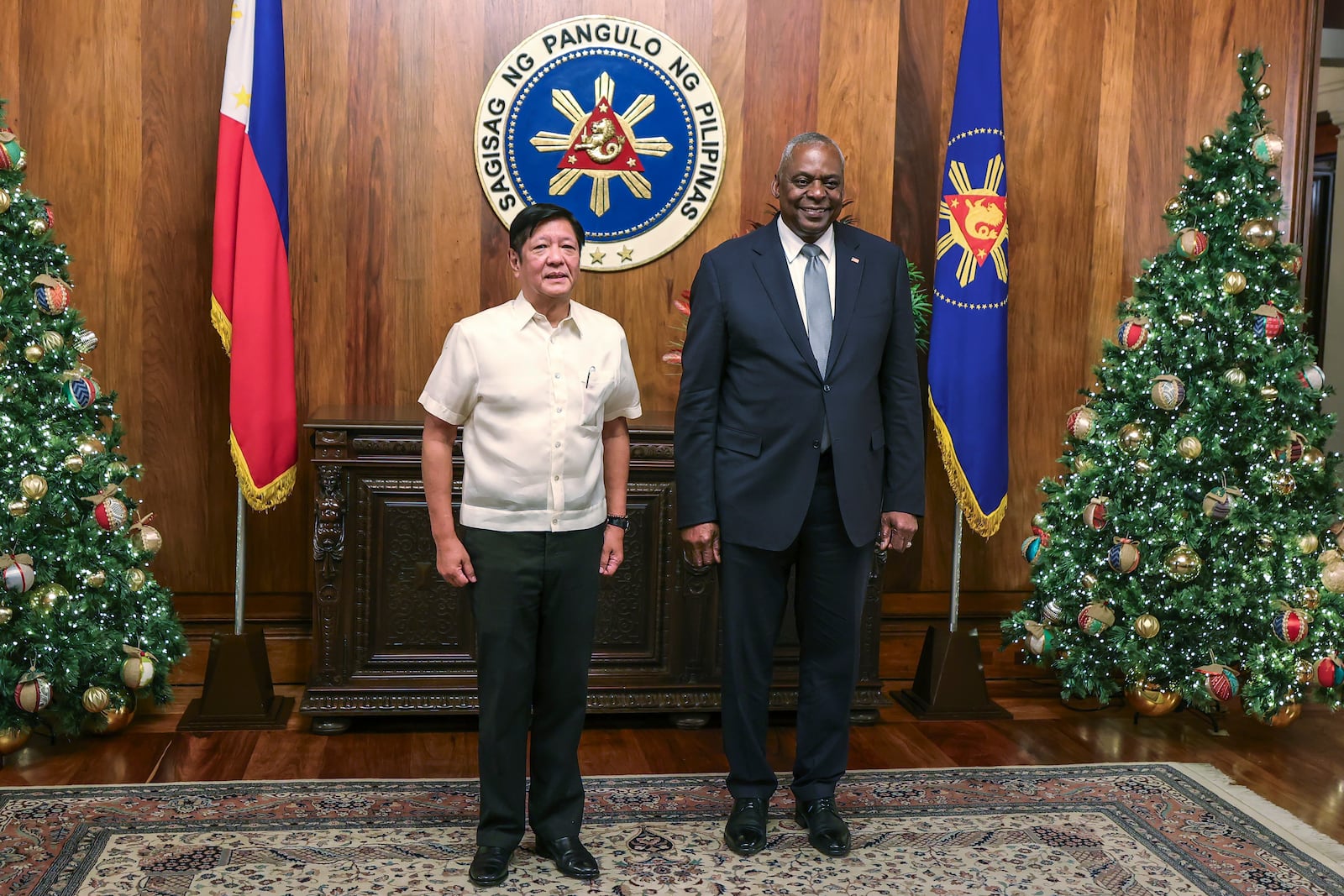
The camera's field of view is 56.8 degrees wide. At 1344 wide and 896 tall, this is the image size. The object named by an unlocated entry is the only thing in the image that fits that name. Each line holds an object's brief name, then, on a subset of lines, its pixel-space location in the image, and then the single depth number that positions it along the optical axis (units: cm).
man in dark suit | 280
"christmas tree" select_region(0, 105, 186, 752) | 339
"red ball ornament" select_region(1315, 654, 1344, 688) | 373
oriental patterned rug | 271
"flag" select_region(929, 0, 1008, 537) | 399
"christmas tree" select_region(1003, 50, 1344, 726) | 382
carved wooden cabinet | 368
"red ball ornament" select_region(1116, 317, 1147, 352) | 392
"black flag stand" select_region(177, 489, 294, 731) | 377
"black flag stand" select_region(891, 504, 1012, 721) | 408
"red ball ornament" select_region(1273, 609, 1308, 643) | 372
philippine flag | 371
